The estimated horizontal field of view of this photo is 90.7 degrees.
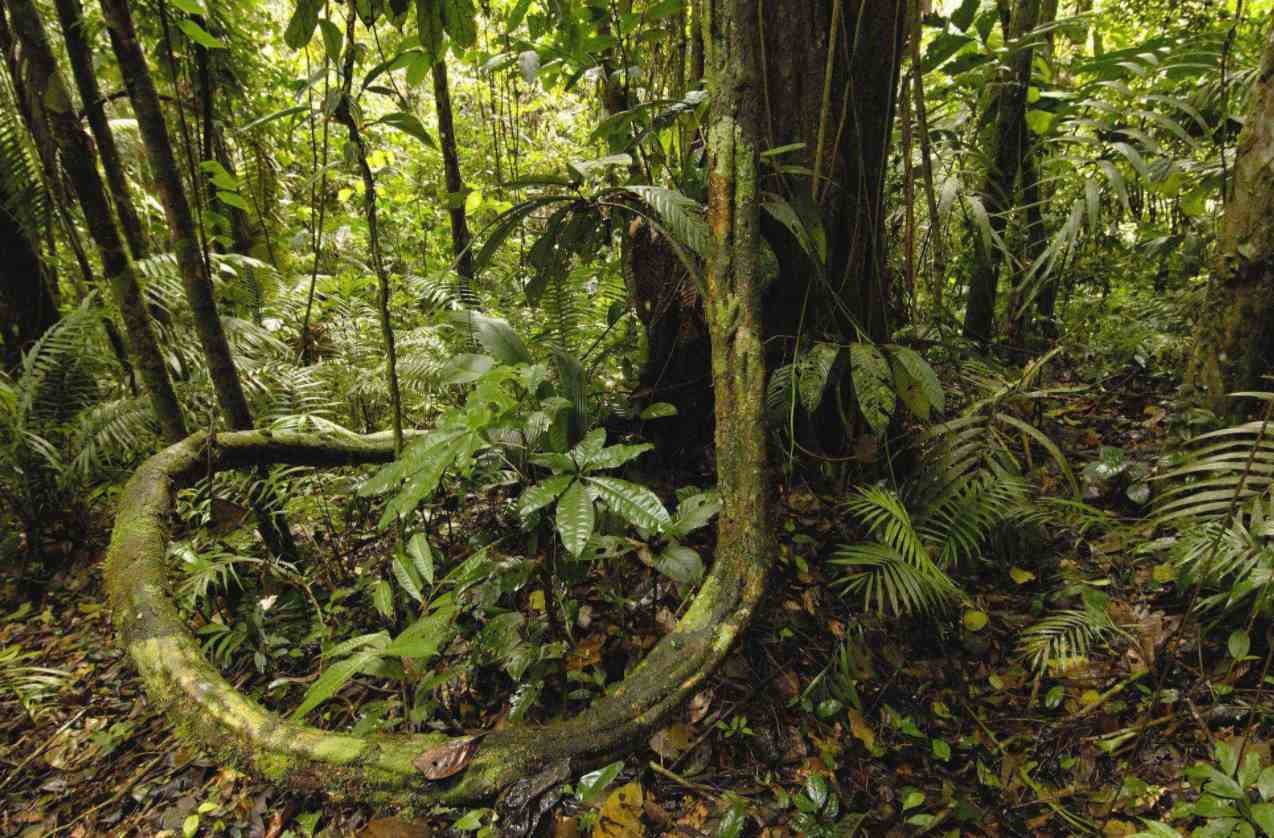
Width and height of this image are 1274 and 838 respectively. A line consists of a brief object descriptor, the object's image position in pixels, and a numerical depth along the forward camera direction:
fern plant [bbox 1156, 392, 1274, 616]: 1.79
